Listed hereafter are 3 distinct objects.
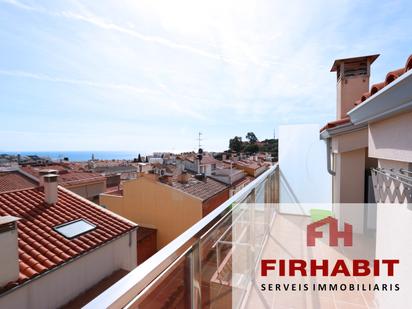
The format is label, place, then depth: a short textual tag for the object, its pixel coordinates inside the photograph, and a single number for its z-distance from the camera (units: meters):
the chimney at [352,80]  4.88
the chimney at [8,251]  4.05
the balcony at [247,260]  0.75
